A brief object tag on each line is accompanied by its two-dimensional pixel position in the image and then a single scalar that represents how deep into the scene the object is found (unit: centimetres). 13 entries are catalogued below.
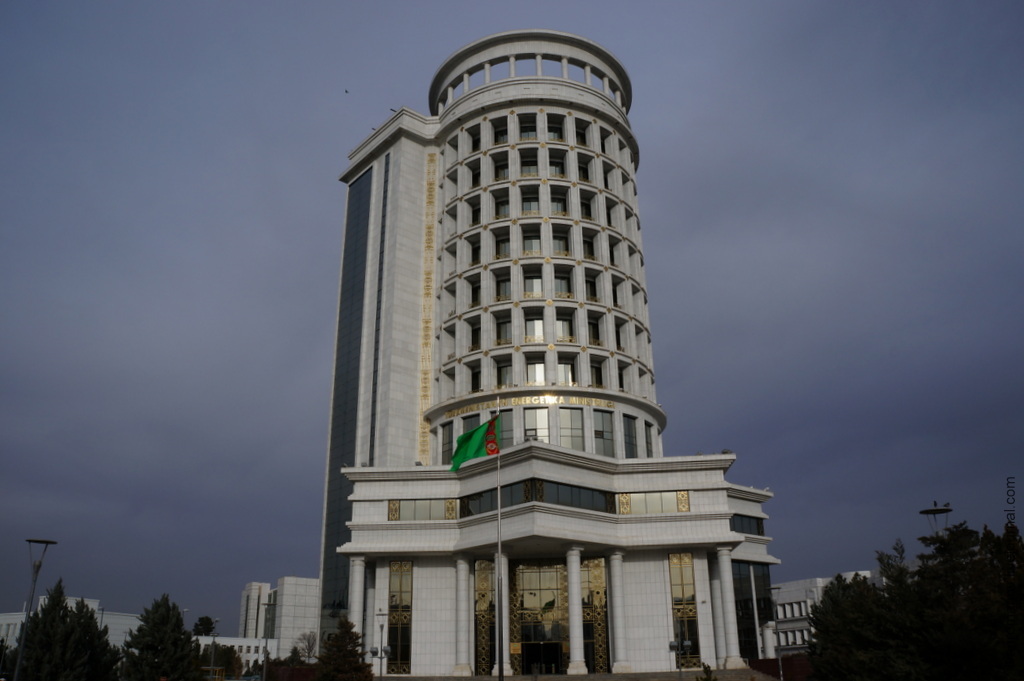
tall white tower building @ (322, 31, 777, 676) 5278
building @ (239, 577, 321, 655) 13312
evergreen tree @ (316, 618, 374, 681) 4325
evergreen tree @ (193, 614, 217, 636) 16356
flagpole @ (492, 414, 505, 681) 3877
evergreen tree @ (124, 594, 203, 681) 4228
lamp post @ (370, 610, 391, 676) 4869
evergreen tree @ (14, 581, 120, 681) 4097
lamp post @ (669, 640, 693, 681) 4803
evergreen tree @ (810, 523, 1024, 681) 2569
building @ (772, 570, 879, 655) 13412
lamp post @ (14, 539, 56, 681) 4011
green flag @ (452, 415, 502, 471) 4869
